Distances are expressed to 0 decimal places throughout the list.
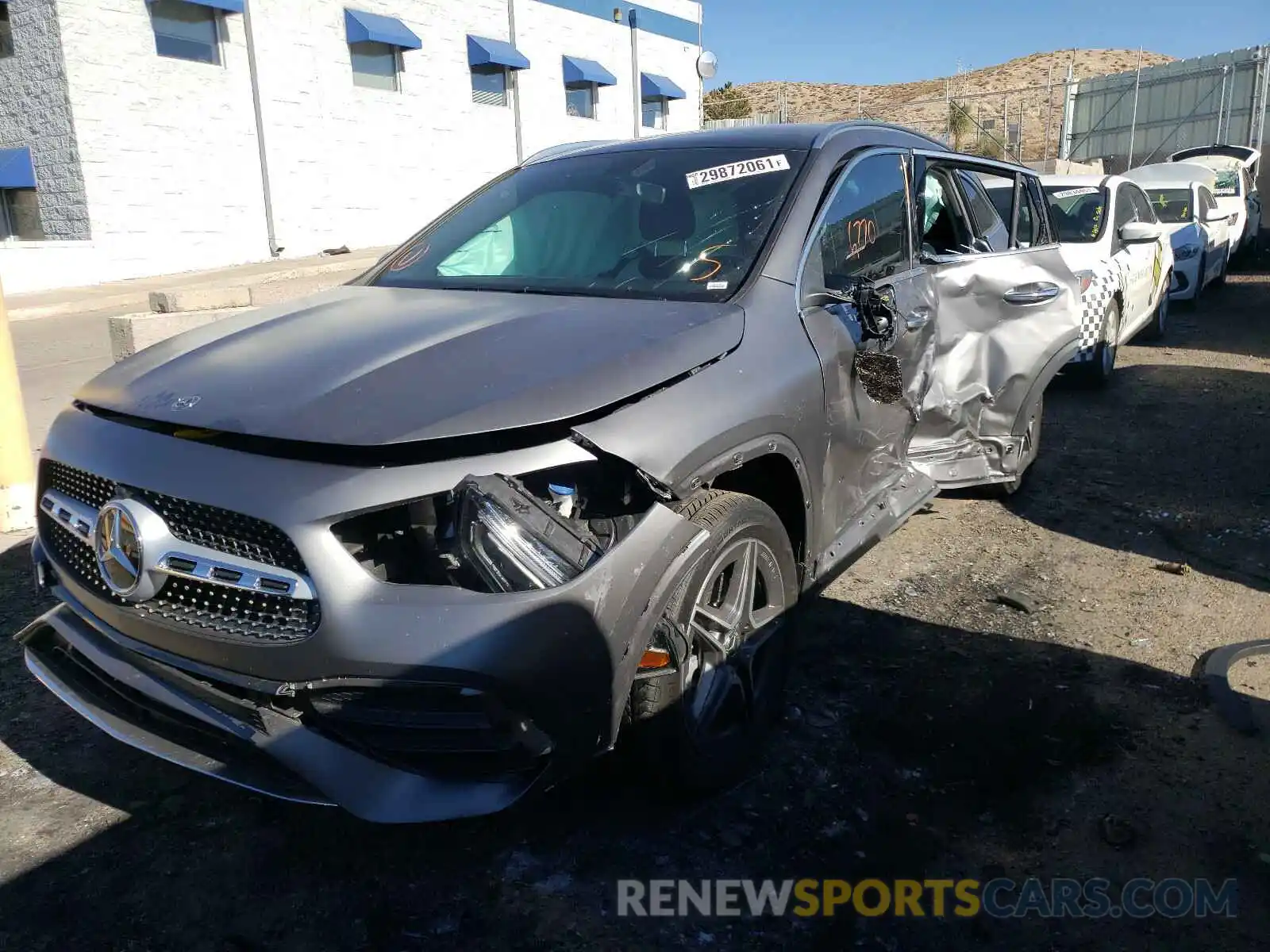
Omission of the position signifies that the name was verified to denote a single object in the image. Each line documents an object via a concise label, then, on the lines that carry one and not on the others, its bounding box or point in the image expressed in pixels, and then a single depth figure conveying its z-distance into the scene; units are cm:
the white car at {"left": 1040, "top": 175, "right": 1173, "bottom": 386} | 758
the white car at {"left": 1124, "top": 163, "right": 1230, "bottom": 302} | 1198
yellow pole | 486
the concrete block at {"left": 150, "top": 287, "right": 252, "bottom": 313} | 590
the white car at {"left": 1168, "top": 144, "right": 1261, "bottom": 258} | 1518
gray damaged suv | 210
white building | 1437
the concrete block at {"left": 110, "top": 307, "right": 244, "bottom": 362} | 554
